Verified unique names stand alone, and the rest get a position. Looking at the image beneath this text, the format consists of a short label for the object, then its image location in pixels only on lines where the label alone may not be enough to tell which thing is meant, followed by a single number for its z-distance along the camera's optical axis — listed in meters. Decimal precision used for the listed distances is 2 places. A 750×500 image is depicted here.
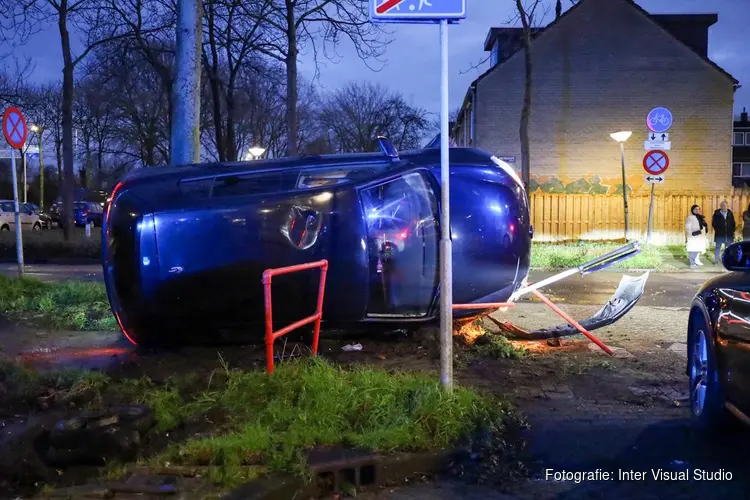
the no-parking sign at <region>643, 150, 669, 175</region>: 16.89
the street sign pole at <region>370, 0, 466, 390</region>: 4.89
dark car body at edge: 4.18
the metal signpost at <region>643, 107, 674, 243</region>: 16.52
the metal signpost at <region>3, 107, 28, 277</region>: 11.12
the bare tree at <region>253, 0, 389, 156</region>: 18.42
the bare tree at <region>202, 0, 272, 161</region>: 19.17
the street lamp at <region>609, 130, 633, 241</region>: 19.25
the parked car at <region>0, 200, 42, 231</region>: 32.09
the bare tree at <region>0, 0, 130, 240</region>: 18.91
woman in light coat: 16.92
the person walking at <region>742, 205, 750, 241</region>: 16.92
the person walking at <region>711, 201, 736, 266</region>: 17.25
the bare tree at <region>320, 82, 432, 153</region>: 49.34
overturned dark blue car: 6.32
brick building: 26.38
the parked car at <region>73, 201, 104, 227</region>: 39.31
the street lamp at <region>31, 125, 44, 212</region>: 33.56
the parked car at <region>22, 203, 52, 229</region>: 36.49
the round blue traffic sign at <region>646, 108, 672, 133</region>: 16.53
